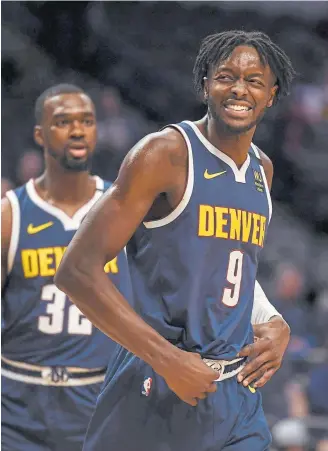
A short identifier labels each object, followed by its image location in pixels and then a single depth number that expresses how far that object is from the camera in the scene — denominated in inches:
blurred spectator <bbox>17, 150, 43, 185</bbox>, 632.9
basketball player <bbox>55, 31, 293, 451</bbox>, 225.8
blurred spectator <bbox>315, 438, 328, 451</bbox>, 474.5
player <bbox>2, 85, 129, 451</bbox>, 352.0
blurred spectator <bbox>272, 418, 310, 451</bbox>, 485.5
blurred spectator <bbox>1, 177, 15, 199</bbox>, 540.3
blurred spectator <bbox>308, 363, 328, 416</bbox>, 497.4
